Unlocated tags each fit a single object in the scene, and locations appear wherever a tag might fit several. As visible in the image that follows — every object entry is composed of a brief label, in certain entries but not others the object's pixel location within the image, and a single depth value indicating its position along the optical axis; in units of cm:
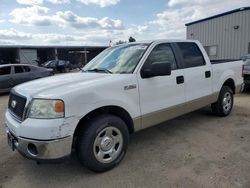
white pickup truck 278
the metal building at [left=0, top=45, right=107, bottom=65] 3200
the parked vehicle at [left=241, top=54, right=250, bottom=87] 844
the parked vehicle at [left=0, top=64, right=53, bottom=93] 1077
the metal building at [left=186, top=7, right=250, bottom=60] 1627
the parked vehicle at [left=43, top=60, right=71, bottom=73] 2492
